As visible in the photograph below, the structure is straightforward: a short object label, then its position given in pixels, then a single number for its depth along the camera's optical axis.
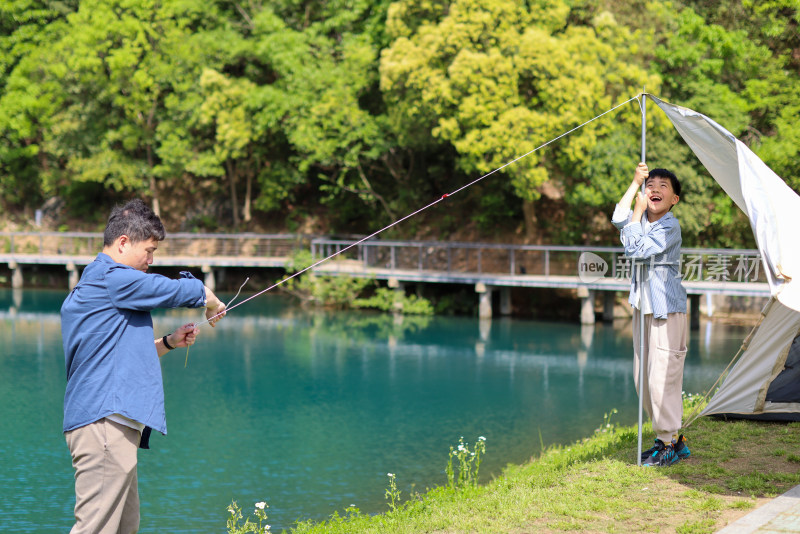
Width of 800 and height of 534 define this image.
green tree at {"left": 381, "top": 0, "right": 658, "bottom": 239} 19.58
